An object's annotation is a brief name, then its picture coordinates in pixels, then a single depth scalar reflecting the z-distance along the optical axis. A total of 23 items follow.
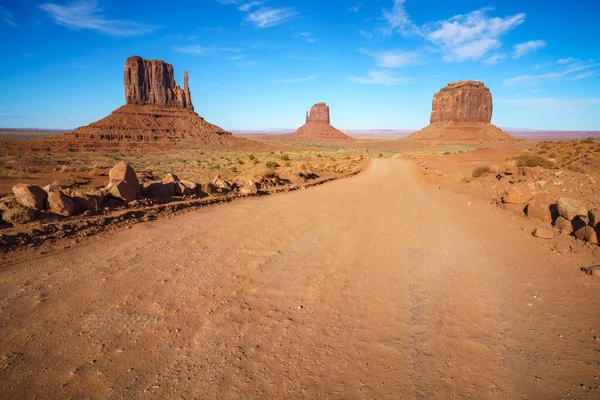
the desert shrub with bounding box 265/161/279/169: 23.10
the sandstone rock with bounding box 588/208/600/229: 6.17
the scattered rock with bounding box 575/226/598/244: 6.07
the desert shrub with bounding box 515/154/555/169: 17.19
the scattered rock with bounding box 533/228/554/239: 6.86
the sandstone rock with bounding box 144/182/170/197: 9.94
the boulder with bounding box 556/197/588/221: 7.01
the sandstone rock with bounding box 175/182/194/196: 10.63
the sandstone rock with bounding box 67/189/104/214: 7.76
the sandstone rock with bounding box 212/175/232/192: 11.93
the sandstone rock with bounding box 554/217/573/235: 6.87
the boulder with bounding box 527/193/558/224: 8.14
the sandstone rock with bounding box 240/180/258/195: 11.87
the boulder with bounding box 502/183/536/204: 9.44
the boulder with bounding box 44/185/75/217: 7.27
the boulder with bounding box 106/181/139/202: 8.80
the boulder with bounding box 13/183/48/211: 7.07
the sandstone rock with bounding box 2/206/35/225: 6.61
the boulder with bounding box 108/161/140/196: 9.38
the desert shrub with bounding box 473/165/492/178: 15.57
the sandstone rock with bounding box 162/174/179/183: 10.84
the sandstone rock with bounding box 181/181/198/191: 11.09
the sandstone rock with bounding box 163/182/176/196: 10.43
